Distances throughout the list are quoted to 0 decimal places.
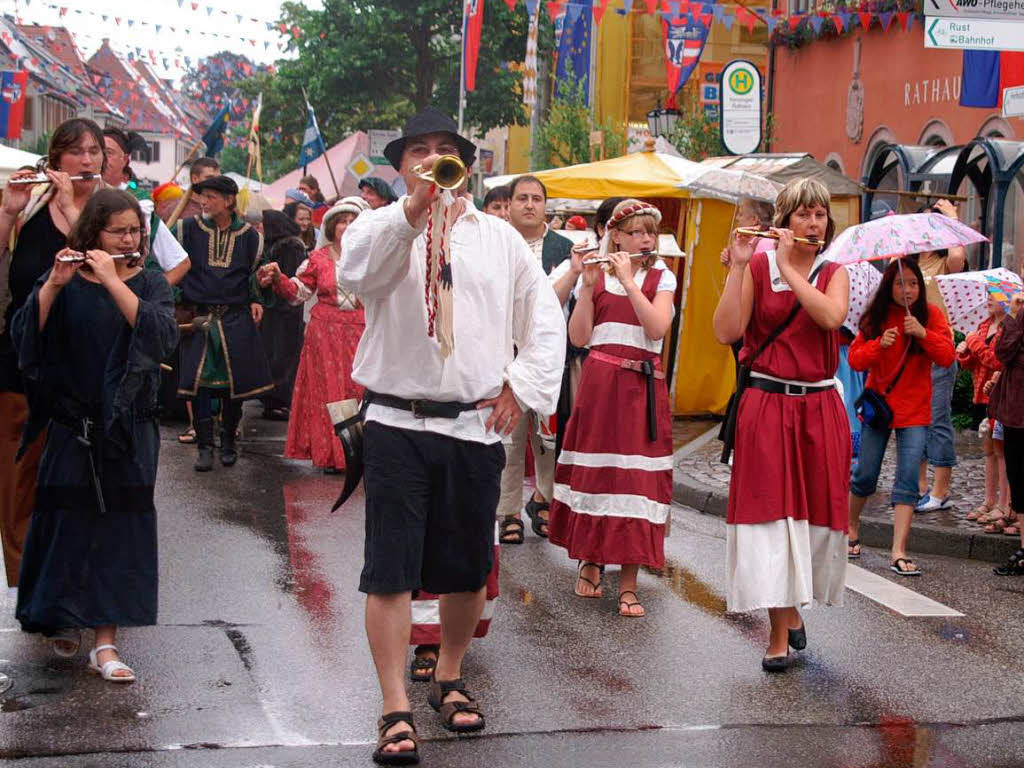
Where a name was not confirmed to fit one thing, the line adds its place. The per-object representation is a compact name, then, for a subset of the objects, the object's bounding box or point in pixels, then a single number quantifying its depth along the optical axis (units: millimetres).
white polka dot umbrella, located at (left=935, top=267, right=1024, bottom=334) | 8953
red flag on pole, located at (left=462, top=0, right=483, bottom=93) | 26547
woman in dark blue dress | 5523
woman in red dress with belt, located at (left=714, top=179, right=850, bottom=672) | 6035
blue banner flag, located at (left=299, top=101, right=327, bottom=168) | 25734
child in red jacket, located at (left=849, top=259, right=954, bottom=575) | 8133
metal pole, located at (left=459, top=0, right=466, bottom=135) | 26156
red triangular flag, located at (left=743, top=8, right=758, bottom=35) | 20777
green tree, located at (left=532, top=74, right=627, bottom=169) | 30500
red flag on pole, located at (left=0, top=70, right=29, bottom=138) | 42000
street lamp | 21516
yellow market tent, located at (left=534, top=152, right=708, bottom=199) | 13648
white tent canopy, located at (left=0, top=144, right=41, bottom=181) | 8266
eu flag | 39219
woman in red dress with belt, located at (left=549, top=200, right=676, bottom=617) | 7059
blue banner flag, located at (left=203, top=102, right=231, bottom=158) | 12391
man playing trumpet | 4695
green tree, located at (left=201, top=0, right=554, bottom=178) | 39406
